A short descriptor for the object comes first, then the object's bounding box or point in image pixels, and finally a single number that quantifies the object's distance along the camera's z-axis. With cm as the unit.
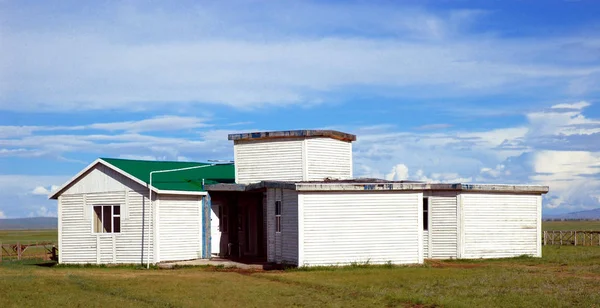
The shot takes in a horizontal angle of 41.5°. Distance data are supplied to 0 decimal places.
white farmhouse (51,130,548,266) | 3114
